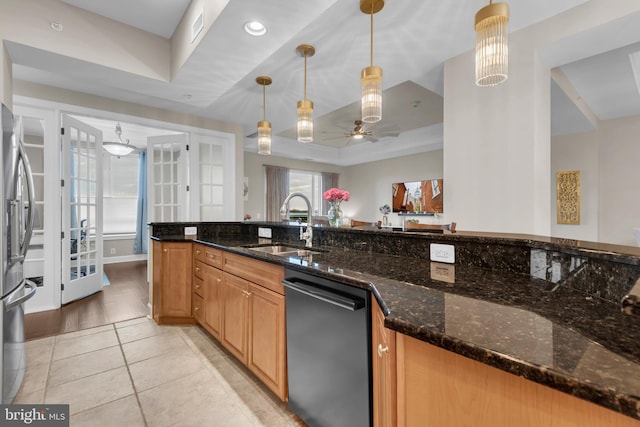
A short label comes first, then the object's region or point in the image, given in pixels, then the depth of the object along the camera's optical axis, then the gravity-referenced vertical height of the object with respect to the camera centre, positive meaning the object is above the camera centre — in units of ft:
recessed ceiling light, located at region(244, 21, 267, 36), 6.77 +4.41
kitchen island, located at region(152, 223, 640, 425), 1.70 -0.88
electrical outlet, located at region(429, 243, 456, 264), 4.87 -0.66
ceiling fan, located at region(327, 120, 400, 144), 15.96 +4.68
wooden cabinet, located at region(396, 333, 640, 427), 1.73 -1.28
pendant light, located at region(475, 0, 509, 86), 4.54 +2.79
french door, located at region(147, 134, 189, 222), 14.07 +1.74
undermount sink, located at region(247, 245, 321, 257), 6.81 -0.96
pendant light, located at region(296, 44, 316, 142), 8.18 +2.86
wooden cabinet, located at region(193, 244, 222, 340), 7.89 -2.12
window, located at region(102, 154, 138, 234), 21.59 +1.56
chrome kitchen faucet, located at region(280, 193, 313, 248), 7.54 -0.31
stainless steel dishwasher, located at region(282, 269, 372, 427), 3.83 -2.03
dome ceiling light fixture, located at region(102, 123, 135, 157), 15.26 +3.57
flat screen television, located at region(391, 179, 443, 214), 21.30 +1.33
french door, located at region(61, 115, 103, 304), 11.70 +0.19
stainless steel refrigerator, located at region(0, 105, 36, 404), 5.49 -0.71
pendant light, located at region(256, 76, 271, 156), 9.60 +2.59
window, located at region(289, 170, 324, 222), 25.91 +2.40
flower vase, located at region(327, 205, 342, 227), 8.20 -0.05
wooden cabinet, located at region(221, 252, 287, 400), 5.51 -2.21
